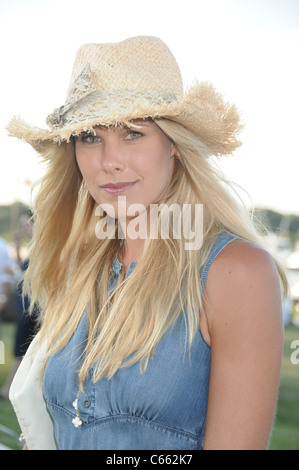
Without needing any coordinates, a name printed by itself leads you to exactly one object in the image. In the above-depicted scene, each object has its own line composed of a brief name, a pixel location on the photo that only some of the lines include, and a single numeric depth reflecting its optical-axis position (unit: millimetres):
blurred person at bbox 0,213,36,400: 4973
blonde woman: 1471
